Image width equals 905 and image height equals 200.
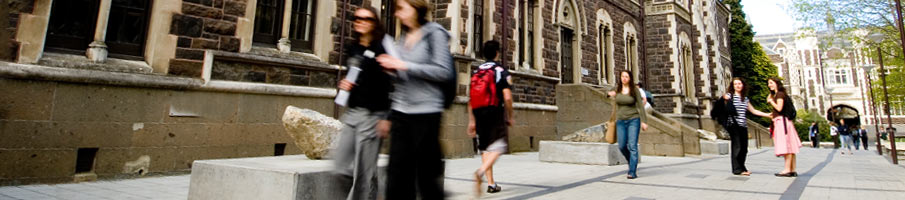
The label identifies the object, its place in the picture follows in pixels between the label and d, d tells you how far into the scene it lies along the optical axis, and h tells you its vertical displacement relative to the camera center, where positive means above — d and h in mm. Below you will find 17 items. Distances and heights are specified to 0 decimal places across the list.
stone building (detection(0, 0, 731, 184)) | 4965 +724
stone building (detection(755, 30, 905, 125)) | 56772 +10120
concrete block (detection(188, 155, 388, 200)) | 2914 -332
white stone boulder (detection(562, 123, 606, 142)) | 8617 +138
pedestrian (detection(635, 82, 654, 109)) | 7812 +828
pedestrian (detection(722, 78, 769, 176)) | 6383 +355
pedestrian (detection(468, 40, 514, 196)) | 3952 +286
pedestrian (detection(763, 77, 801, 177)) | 6203 +251
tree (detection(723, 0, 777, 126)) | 32531 +6819
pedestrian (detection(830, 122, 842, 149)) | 21334 +734
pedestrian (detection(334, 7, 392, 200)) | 2545 +151
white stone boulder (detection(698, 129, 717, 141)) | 13863 +323
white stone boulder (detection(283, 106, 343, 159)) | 4000 +33
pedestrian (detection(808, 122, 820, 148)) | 22781 +737
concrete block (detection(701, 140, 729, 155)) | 12648 -47
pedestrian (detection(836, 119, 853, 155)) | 16994 +637
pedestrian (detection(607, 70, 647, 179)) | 5779 +319
